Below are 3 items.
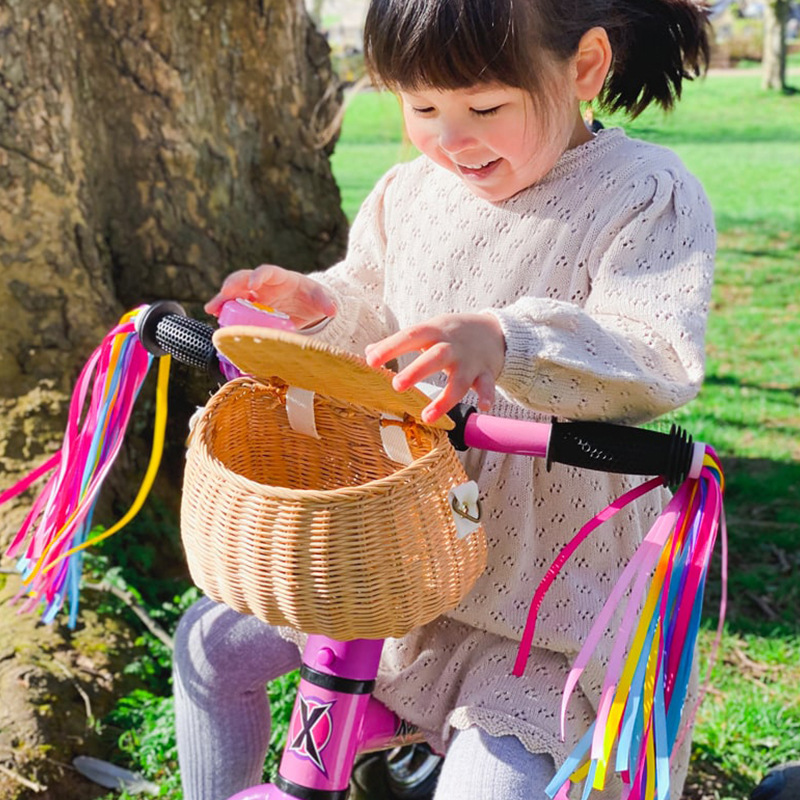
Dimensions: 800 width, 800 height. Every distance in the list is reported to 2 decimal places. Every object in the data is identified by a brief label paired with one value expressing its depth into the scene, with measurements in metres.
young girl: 1.47
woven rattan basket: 1.34
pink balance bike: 1.37
